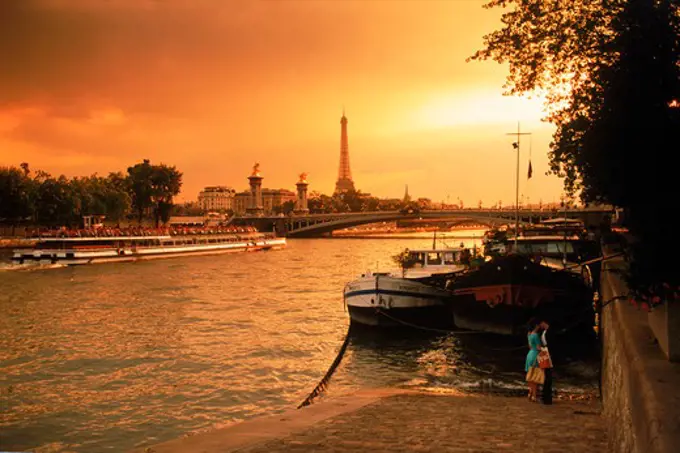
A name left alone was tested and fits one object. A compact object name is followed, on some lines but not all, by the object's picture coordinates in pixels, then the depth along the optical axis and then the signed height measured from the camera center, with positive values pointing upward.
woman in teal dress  13.48 -2.84
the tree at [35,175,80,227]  96.19 +1.58
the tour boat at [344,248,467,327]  26.62 -3.49
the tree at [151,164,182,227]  125.69 +4.91
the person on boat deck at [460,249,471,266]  31.07 -2.04
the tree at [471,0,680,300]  8.08 +1.56
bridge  95.00 -0.80
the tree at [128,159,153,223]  124.12 +5.32
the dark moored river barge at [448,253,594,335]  22.70 -2.81
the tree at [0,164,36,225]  90.81 +2.60
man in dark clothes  13.52 -3.45
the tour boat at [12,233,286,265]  68.50 -3.94
